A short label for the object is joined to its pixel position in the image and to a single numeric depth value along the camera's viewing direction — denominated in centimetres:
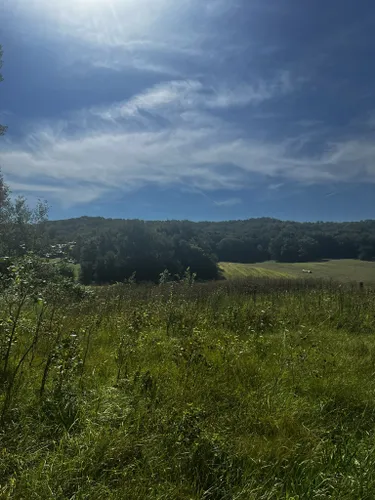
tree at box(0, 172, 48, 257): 2443
